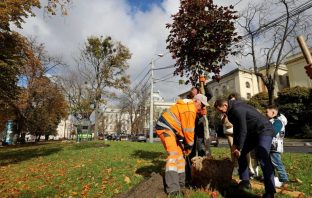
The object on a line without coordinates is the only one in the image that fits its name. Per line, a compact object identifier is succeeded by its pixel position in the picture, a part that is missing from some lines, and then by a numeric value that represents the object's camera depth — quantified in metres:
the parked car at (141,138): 30.35
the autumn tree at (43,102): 20.52
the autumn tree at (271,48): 9.66
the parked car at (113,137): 39.35
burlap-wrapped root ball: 3.12
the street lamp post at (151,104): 18.38
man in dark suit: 2.59
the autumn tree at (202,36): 4.80
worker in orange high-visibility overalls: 2.89
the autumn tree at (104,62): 19.05
